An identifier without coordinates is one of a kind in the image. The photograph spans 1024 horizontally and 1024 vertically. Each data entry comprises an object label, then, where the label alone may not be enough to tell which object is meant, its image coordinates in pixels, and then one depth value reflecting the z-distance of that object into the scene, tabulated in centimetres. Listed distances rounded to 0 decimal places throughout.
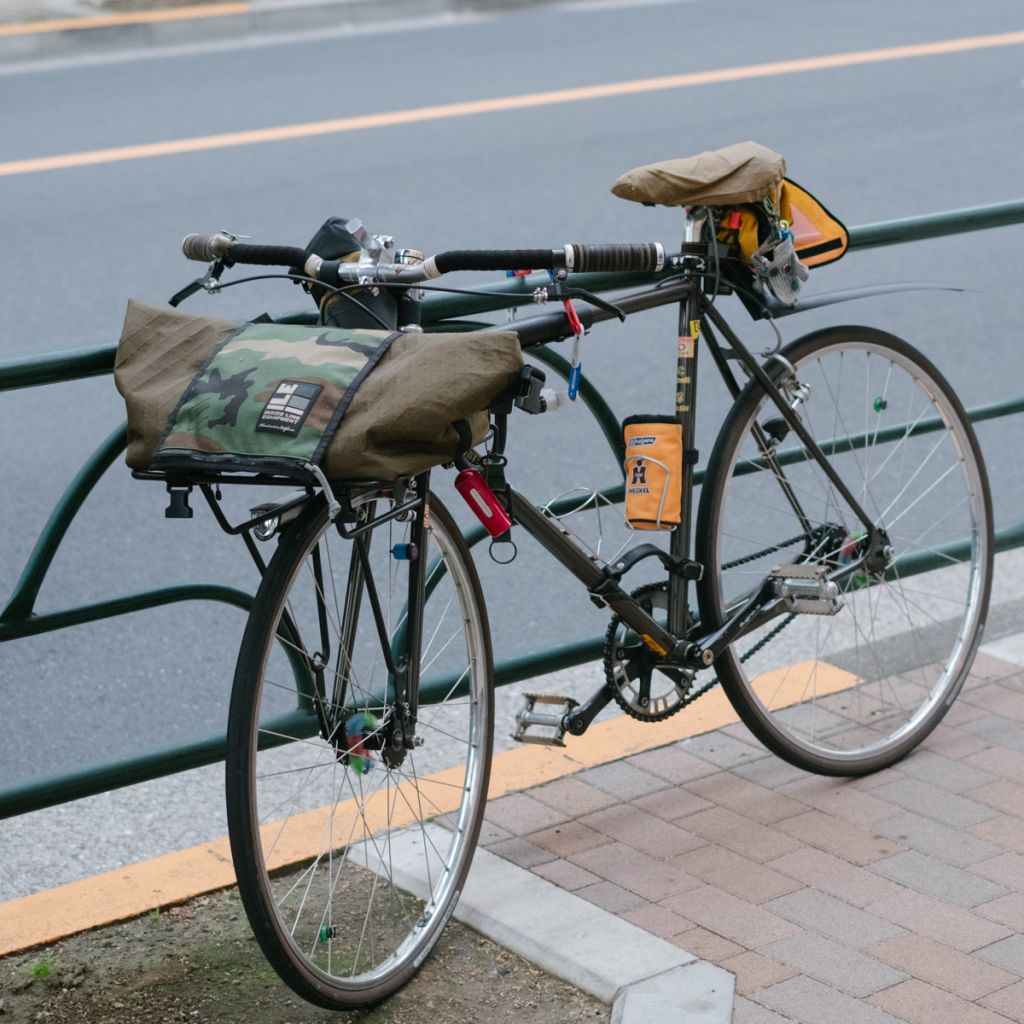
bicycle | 309
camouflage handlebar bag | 281
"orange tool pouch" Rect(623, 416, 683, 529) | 363
